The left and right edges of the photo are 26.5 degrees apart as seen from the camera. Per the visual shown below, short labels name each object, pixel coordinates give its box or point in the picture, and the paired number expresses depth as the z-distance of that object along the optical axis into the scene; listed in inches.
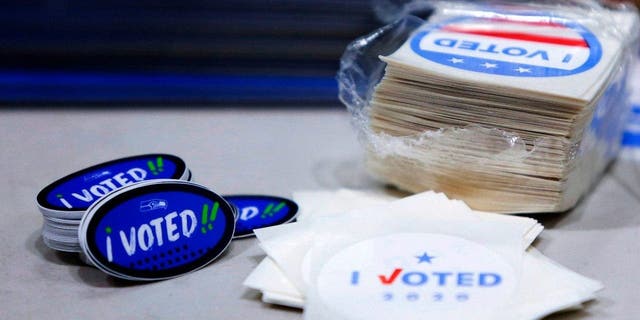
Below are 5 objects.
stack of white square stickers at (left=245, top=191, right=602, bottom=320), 14.8
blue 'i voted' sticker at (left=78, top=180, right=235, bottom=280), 15.2
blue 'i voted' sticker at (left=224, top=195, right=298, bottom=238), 16.9
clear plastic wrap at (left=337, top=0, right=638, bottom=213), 16.6
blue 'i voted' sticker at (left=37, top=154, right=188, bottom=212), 15.9
